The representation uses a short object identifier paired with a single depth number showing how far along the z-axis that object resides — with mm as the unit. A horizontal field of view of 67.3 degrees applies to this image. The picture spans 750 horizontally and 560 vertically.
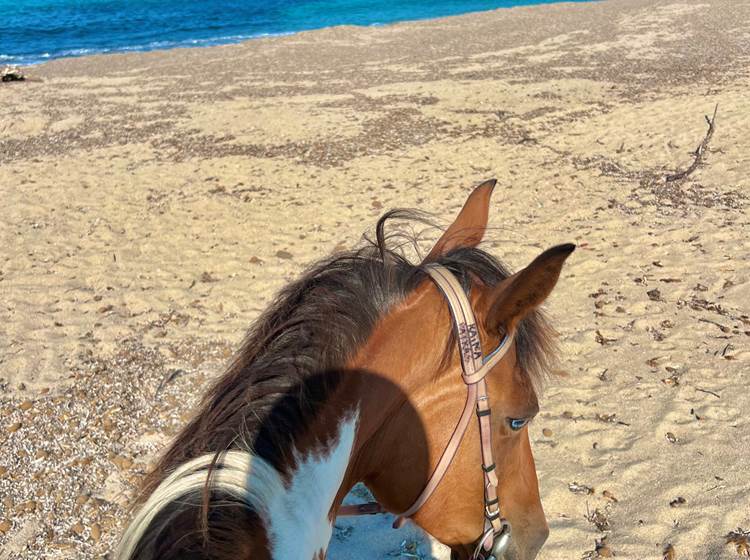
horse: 1175
